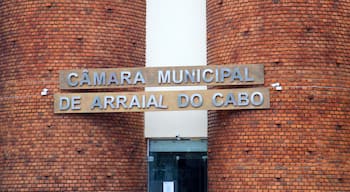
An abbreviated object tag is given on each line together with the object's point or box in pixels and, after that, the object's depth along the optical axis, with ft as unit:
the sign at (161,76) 73.82
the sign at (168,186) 81.76
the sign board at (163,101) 73.43
